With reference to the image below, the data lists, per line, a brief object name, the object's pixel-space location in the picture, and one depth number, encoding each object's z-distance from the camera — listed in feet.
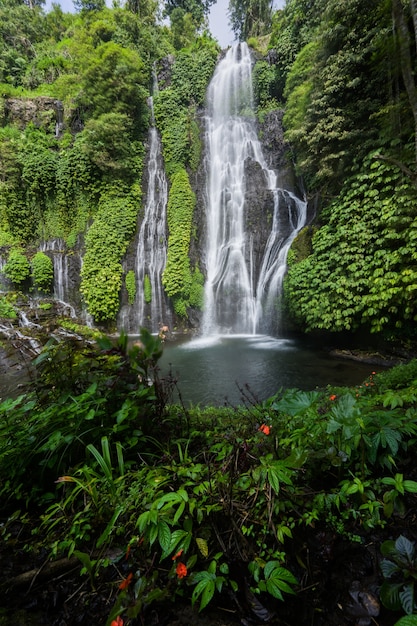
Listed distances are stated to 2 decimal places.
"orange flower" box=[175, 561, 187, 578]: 3.01
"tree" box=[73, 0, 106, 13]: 69.22
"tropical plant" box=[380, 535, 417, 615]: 2.68
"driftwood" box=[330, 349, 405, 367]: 21.32
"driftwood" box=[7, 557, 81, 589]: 3.30
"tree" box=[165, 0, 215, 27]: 71.77
